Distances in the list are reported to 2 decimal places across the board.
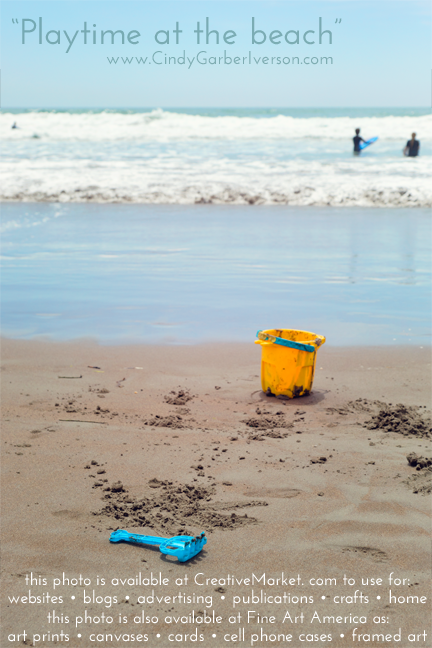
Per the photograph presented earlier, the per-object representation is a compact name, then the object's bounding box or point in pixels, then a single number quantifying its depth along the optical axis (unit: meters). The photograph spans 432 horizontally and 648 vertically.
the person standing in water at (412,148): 22.00
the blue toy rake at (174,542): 2.59
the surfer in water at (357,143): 23.73
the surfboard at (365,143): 23.69
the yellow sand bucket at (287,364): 4.50
